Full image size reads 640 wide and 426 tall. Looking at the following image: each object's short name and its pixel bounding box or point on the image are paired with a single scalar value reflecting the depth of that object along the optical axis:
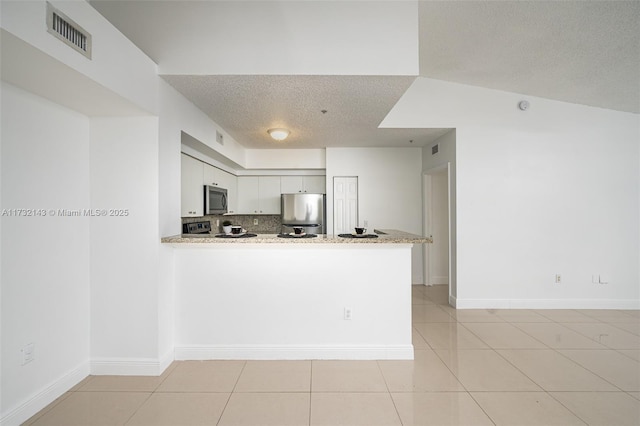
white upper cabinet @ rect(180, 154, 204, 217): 3.38
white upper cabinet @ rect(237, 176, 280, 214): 5.57
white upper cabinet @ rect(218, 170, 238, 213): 4.70
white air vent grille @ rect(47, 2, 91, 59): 1.48
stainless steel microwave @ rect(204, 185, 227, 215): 3.97
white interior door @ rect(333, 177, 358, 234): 5.18
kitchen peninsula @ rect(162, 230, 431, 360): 2.60
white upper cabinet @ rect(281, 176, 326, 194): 5.56
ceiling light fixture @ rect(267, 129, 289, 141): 3.72
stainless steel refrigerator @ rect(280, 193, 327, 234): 5.22
